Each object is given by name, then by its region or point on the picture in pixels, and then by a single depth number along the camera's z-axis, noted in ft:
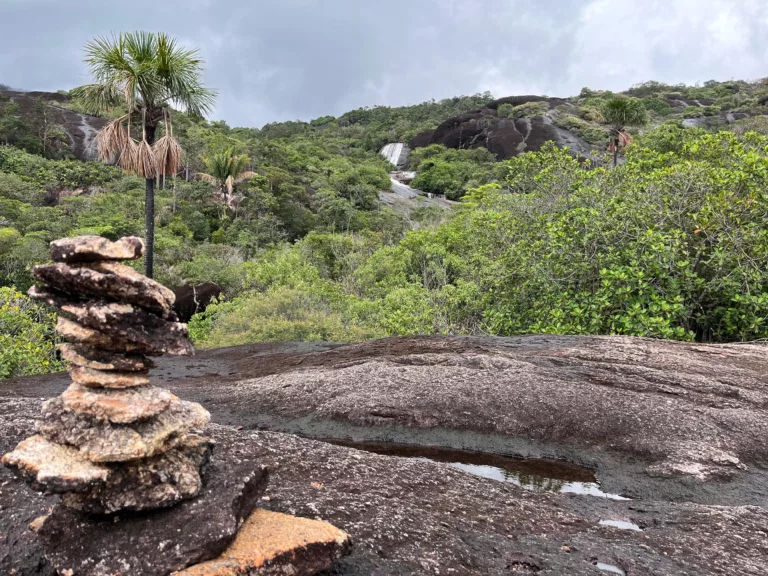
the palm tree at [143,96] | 40.98
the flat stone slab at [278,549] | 8.14
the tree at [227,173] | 119.85
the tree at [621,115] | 85.97
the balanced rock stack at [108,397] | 8.71
